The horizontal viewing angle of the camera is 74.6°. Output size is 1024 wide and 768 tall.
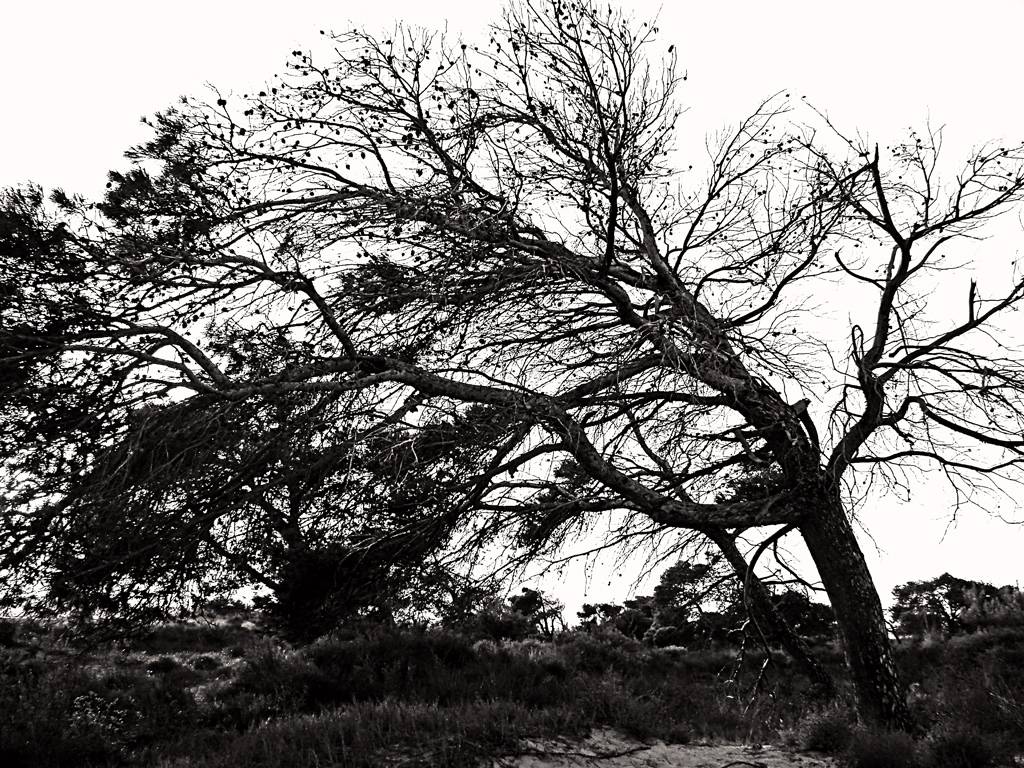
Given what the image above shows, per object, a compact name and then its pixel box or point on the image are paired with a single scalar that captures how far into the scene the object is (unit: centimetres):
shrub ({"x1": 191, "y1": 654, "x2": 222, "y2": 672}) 1439
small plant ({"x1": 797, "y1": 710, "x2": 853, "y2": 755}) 752
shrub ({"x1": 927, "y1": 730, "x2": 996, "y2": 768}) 593
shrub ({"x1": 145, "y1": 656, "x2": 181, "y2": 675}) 1378
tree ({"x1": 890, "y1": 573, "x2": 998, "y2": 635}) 1761
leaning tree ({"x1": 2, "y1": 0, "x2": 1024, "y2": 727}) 551
